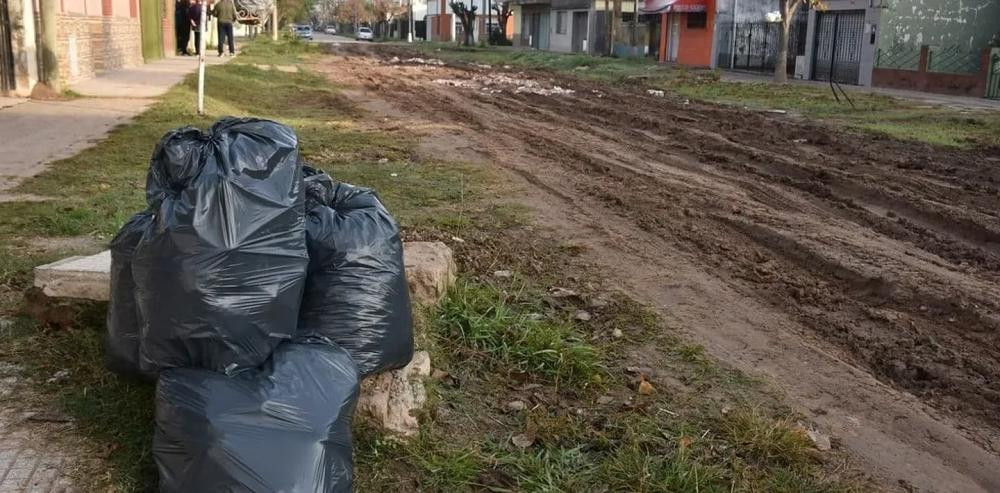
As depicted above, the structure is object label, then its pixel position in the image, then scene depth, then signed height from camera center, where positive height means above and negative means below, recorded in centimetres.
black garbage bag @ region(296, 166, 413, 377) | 365 -96
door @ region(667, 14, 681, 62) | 3975 +51
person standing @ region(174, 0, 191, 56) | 3403 +42
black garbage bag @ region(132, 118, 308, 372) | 312 -73
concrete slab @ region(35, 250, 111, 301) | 423 -109
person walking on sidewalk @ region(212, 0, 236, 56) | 2832 +66
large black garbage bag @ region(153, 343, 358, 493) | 290 -123
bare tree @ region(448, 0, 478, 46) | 5938 +152
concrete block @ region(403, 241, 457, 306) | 493 -120
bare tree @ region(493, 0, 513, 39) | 6365 +194
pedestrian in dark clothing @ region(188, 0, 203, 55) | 2889 +69
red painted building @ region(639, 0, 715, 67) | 3666 +70
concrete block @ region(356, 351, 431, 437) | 376 -146
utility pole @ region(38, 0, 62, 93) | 1433 -15
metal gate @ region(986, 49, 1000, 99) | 2245 -61
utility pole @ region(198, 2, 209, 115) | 1259 -36
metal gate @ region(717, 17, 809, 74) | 3362 +14
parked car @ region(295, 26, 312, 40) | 7245 +72
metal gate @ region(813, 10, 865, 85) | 2773 +15
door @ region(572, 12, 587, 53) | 5266 +80
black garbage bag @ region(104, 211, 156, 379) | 351 -103
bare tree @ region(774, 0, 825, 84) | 2422 +42
